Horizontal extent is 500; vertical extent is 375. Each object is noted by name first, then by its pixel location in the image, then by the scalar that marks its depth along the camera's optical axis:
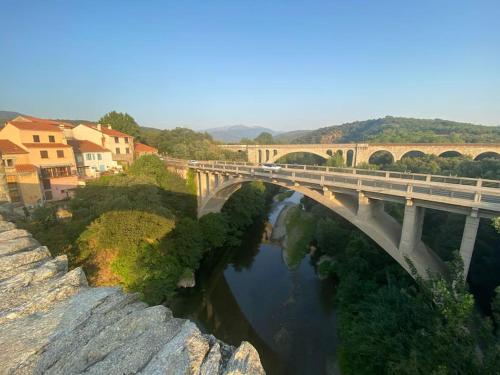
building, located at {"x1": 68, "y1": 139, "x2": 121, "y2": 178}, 30.74
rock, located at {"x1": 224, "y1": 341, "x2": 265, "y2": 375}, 2.63
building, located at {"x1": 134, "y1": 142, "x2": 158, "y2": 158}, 39.54
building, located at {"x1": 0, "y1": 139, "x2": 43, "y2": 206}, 21.84
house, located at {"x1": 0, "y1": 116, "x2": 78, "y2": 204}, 24.36
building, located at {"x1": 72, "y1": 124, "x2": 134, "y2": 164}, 34.00
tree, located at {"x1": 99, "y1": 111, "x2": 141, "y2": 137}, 52.06
